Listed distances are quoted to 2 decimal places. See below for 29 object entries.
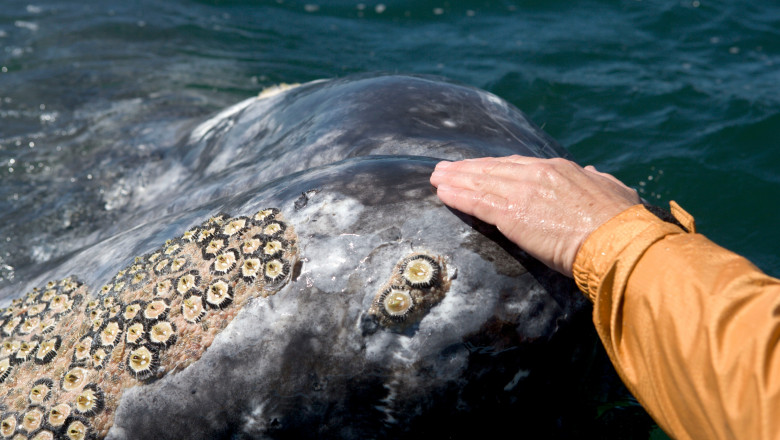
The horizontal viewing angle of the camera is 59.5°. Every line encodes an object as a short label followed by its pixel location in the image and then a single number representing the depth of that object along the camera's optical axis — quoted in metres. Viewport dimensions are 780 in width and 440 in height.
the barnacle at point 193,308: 3.15
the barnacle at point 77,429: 3.14
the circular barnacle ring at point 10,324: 3.82
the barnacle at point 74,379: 3.21
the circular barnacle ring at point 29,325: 3.71
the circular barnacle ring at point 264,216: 3.36
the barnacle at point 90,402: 3.15
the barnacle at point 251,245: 3.23
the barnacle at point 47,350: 3.42
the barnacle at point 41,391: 3.26
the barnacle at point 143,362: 3.13
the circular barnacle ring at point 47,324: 3.61
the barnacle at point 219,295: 3.14
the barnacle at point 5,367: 3.51
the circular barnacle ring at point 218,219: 3.51
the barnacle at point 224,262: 3.22
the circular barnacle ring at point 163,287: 3.29
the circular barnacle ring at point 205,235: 3.41
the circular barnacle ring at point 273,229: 3.27
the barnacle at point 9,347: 3.60
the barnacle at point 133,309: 3.26
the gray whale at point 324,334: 2.99
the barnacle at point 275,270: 3.13
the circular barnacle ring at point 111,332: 3.24
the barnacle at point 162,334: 3.14
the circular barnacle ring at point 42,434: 3.16
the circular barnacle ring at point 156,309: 3.21
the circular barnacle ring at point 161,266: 3.41
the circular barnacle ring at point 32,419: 3.20
